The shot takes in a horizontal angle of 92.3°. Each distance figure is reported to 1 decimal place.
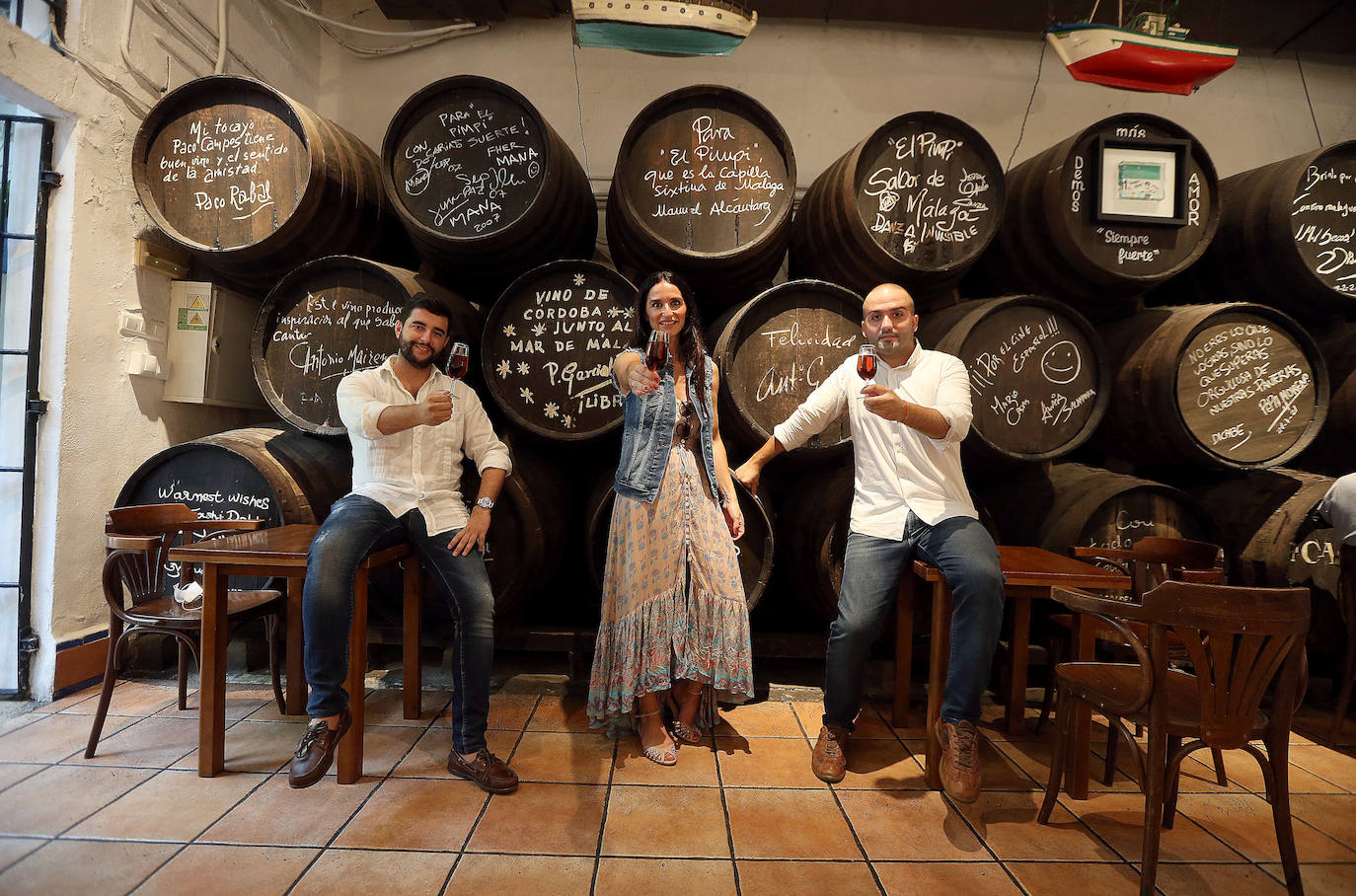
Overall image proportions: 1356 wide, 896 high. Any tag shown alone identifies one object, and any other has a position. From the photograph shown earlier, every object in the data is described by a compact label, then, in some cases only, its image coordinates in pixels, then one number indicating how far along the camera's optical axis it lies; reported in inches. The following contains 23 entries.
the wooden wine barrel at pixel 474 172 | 106.5
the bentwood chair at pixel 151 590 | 84.8
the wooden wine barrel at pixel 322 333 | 105.8
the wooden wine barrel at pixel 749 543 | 98.6
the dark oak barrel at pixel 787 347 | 102.1
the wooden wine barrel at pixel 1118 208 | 109.9
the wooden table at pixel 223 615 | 77.7
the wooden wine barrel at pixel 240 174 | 107.0
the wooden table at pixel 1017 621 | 78.7
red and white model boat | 115.0
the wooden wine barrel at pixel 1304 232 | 112.5
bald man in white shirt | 77.9
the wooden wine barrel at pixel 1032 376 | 104.6
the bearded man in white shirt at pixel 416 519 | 76.9
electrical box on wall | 117.0
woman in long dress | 86.2
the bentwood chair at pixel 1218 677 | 56.5
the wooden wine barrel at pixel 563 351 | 103.7
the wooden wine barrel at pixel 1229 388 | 105.4
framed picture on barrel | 109.9
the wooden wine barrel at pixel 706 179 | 106.0
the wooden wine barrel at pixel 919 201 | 106.3
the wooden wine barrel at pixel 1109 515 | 101.6
